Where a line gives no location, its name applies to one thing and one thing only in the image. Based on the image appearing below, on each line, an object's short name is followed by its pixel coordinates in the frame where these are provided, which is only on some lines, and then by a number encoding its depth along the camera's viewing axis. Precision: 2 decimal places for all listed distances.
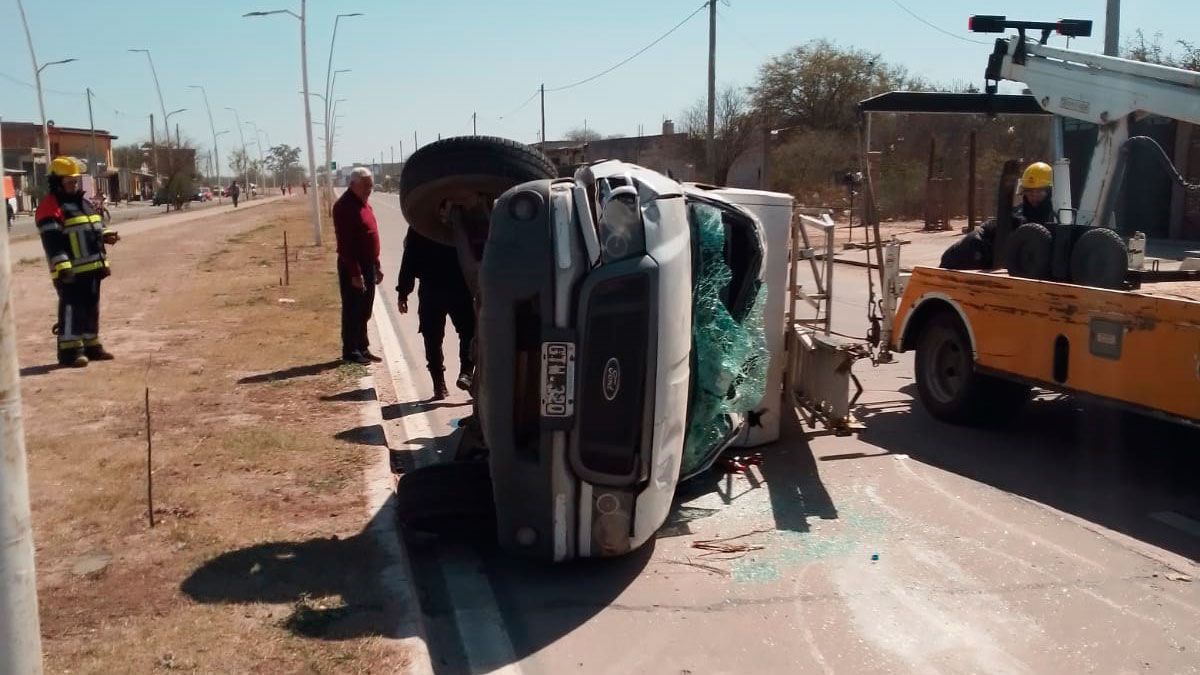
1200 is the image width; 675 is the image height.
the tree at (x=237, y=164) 147.65
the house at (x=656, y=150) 51.38
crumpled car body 4.55
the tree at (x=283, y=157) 162.23
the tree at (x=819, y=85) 51.94
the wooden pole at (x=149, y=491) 5.32
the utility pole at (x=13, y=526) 2.87
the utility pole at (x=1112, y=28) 18.20
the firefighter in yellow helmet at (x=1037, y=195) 8.48
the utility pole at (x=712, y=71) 34.53
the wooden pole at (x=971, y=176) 19.33
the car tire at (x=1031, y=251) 7.07
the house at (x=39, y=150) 68.88
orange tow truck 6.05
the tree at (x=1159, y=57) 25.69
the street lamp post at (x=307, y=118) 29.52
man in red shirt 9.66
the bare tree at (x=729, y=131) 48.03
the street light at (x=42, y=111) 46.28
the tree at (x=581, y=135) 84.69
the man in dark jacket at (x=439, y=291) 8.25
